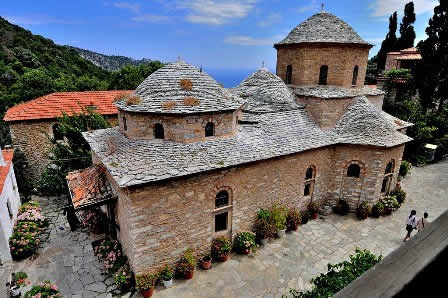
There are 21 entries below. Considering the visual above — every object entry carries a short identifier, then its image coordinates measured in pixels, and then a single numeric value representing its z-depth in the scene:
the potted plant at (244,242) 11.40
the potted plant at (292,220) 13.04
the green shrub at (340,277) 7.46
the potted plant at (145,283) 9.27
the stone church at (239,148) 9.69
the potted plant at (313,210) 14.11
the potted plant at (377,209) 14.21
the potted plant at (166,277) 9.75
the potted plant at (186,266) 10.12
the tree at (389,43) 38.03
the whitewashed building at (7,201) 10.73
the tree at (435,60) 21.89
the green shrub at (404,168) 18.56
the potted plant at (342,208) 14.55
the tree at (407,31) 35.41
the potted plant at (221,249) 10.97
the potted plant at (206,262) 10.61
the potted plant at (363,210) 14.05
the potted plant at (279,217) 12.30
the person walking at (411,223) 12.05
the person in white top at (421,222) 11.16
